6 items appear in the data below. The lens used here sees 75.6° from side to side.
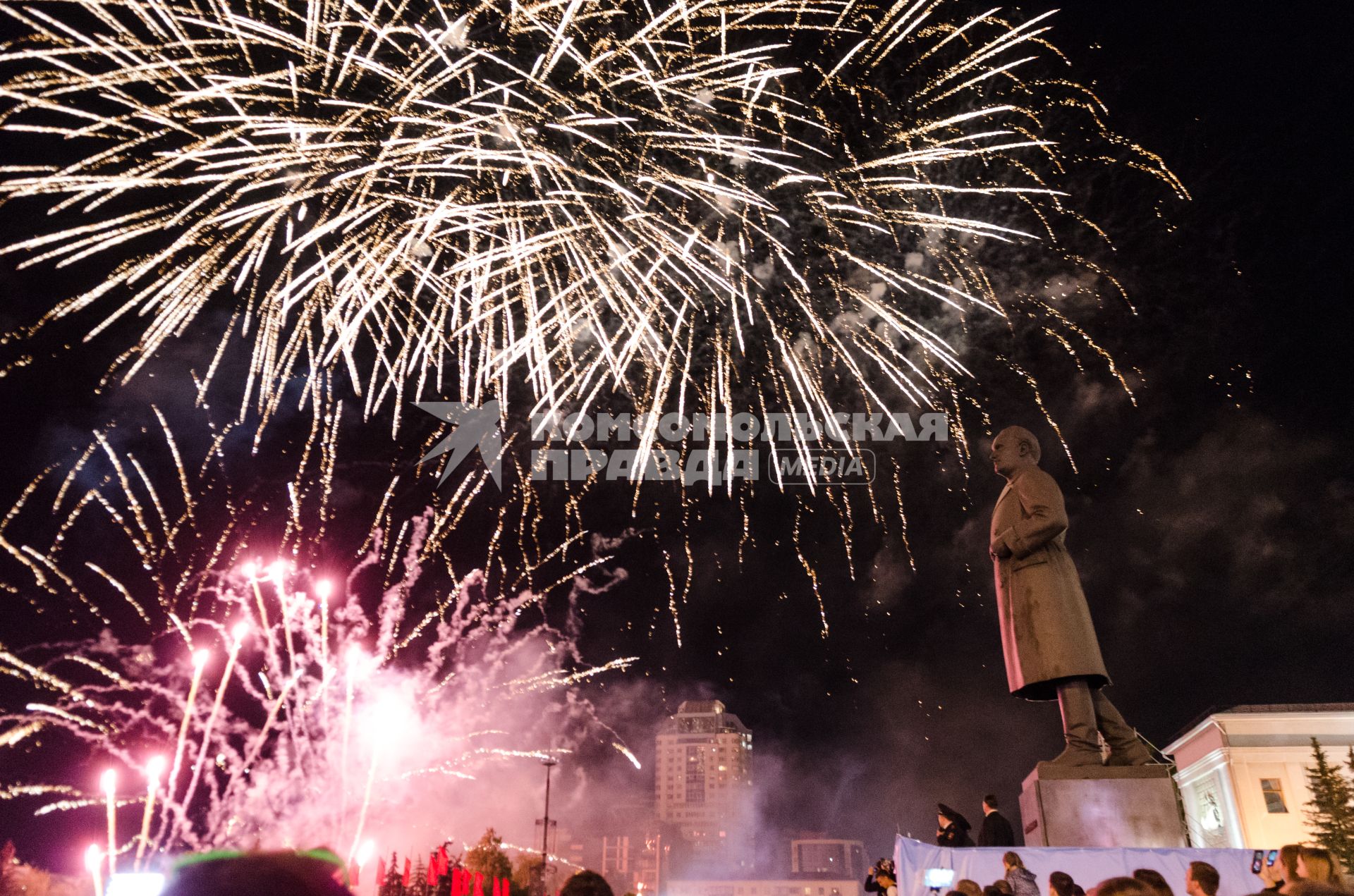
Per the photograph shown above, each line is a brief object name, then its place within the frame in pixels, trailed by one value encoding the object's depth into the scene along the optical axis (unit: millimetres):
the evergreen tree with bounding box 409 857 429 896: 36284
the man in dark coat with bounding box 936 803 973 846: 8125
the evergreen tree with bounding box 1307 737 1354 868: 28859
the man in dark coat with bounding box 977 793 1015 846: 7855
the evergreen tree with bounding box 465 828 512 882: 43875
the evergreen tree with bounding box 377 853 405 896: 33938
